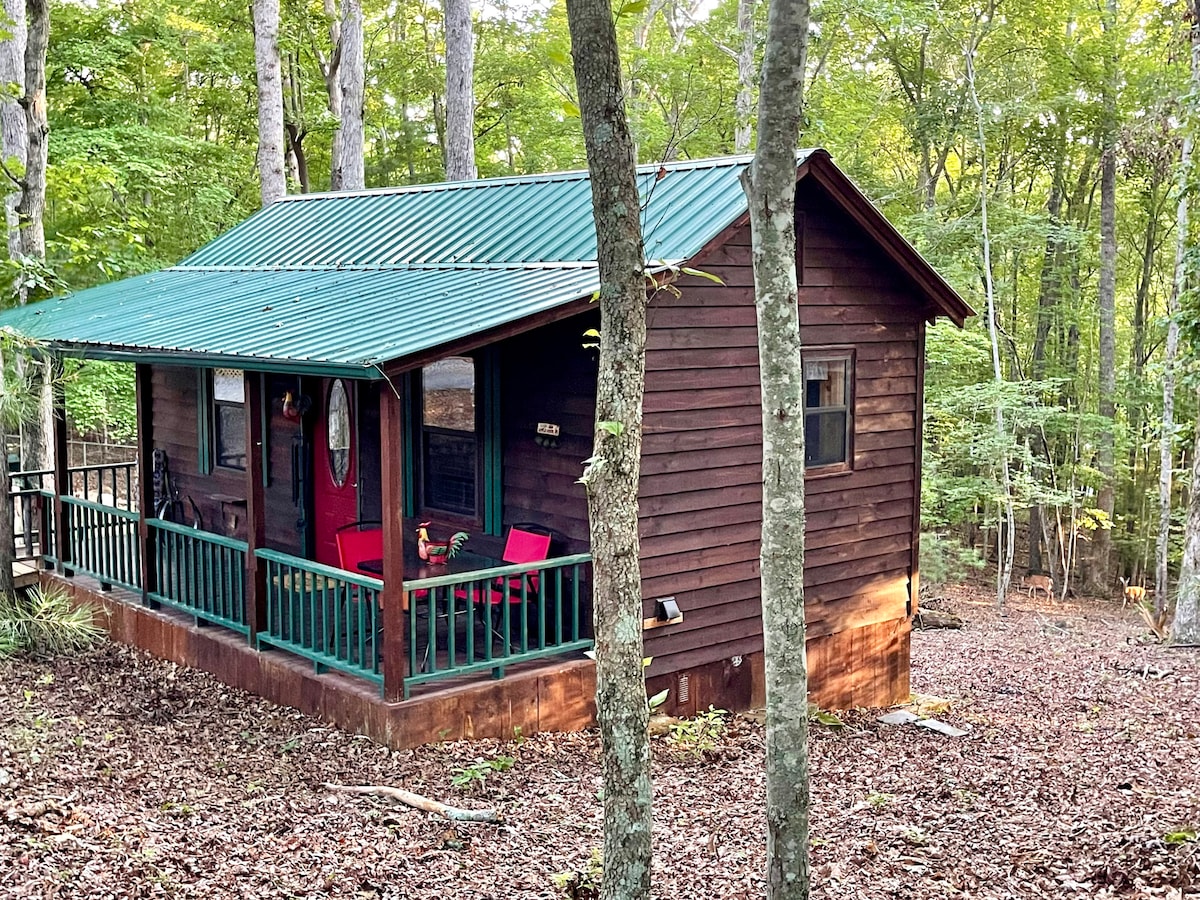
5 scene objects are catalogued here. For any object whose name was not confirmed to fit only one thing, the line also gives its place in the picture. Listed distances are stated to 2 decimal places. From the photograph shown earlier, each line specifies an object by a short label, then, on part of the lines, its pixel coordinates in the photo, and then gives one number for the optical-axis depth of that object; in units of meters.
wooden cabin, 8.13
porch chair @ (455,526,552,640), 8.92
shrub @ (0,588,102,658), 10.19
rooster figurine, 8.91
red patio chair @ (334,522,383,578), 9.82
